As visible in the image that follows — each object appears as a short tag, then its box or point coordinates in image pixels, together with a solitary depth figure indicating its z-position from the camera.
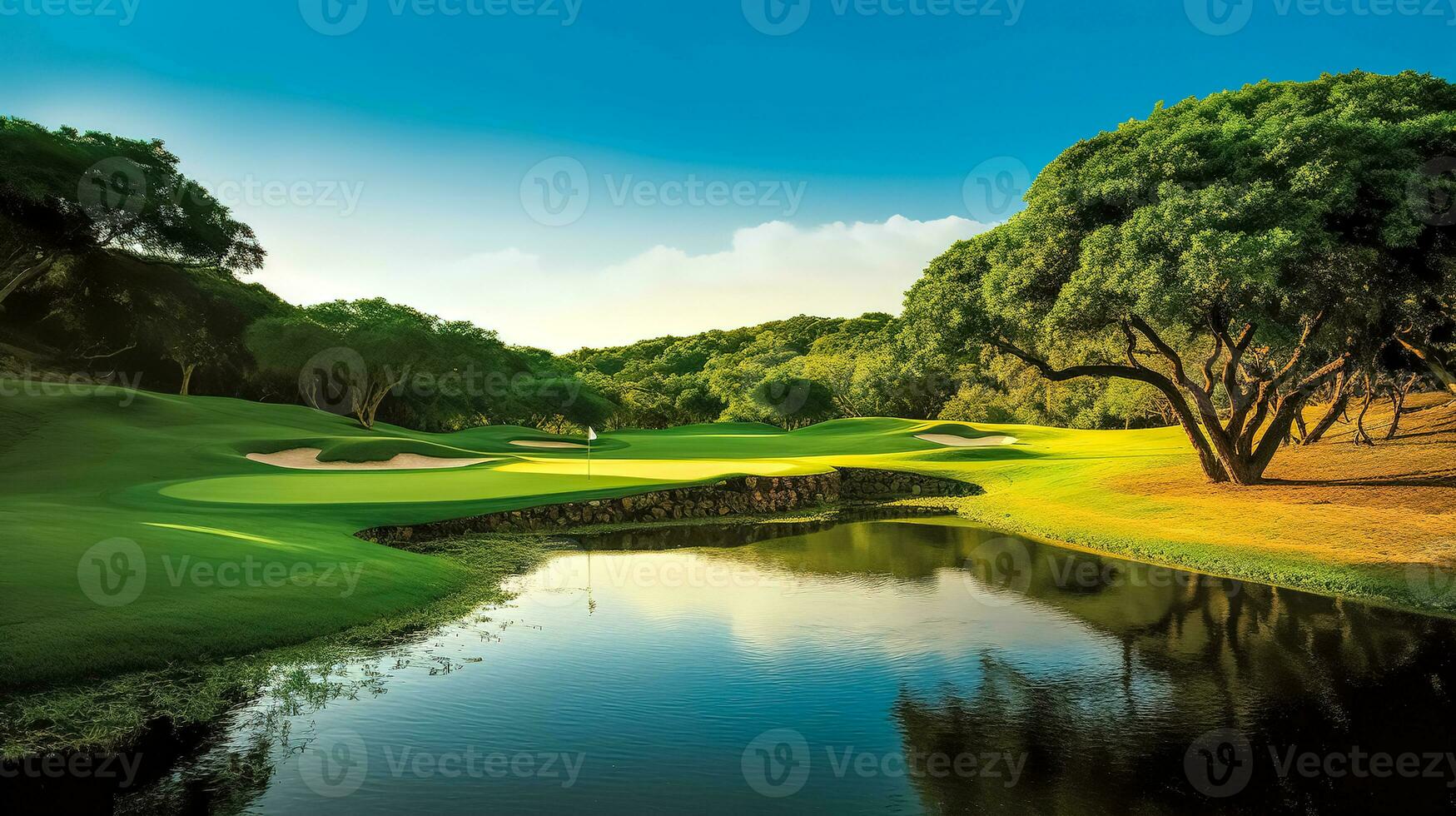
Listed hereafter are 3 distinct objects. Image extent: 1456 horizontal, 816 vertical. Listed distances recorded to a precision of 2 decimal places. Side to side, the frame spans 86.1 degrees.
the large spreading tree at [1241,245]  18.94
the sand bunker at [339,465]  36.47
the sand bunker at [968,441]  58.31
